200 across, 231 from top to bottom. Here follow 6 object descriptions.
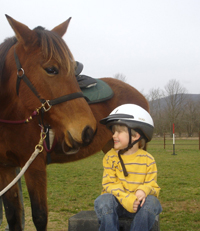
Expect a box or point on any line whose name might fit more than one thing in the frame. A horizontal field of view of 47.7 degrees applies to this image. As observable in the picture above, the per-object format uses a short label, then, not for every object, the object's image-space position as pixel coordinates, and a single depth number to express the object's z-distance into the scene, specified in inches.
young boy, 64.6
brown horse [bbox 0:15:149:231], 74.7
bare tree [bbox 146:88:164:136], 1486.2
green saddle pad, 118.4
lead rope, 74.0
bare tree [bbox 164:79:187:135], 1515.7
